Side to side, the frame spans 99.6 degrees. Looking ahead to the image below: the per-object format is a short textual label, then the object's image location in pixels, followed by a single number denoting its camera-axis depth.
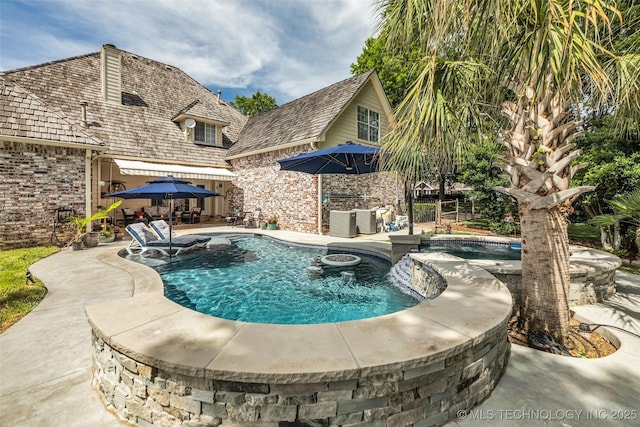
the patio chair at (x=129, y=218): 18.29
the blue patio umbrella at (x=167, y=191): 9.52
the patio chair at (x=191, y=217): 20.13
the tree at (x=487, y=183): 15.45
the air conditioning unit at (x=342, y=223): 14.46
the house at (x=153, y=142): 11.98
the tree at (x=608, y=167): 10.16
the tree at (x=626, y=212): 5.46
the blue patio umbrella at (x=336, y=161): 9.20
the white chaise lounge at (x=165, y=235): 11.45
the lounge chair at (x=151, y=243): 10.35
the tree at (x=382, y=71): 28.23
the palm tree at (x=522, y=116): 4.45
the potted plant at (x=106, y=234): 12.52
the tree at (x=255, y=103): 44.66
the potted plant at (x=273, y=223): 17.30
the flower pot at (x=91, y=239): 11.33
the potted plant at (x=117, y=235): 13.20
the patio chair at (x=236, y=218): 19.48
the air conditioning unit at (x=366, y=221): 15.60
